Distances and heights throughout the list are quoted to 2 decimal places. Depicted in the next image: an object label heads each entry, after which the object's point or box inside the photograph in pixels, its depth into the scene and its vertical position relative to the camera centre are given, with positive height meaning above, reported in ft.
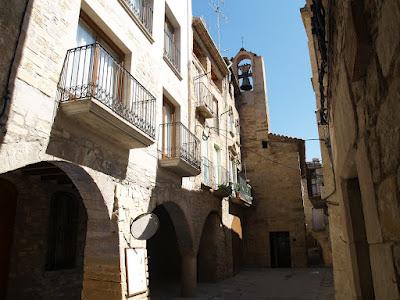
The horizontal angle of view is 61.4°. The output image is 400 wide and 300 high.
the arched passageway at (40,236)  23.61 +0.73
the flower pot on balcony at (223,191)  43.65 +6.43
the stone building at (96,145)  15.56 +5.77
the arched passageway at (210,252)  43.70 -1.24
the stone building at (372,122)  4.59 +2.05
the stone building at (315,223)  72.23 +4.15
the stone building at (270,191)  63.77 +9.44
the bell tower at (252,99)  71.31 +30.17
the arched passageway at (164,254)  41.75 -1.41
